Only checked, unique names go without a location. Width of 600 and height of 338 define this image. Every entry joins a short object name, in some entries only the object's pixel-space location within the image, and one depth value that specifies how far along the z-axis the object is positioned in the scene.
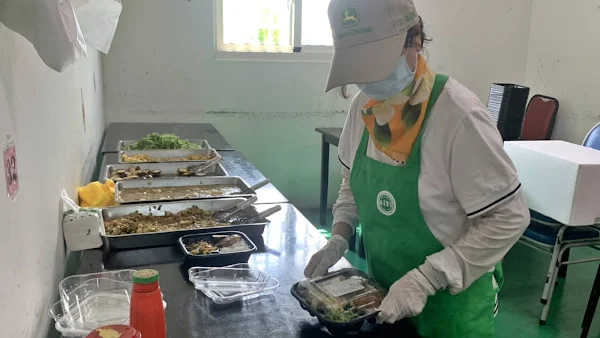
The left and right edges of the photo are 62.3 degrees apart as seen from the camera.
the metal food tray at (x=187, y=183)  2.02
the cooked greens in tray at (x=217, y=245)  1.44
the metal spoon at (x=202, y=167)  2.36
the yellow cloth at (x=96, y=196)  1.78
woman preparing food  1.13
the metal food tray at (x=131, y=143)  2.75
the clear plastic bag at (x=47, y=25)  0.83
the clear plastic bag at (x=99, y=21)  1.41
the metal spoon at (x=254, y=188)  2.05
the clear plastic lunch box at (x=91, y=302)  1.08
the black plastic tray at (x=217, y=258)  1.39
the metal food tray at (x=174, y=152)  2.57
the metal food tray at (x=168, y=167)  2.29
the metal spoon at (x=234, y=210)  1.76
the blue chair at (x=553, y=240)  2.60
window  3.76
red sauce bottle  0.97
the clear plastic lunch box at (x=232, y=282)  1.24
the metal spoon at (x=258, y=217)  1.70
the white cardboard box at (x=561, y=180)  2.37
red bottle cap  0.88
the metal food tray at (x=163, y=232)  1.49
